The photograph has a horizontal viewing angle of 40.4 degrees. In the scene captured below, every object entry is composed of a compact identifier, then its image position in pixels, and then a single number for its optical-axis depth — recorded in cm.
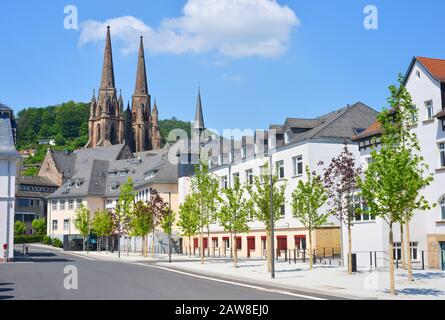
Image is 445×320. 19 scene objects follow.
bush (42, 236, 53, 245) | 9516
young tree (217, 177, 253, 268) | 4000
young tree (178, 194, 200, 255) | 4662
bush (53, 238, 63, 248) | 8925
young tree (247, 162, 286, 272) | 3444
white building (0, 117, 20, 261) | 4347
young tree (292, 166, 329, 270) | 3381
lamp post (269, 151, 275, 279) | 2933
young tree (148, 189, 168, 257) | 6000
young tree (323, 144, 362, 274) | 3088
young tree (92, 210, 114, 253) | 7512
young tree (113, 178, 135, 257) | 6479
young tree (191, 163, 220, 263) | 4675
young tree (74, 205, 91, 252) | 7956
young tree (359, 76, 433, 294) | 2105
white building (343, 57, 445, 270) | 3234
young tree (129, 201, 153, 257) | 5944
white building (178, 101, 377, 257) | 4681
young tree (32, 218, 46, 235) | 10525
